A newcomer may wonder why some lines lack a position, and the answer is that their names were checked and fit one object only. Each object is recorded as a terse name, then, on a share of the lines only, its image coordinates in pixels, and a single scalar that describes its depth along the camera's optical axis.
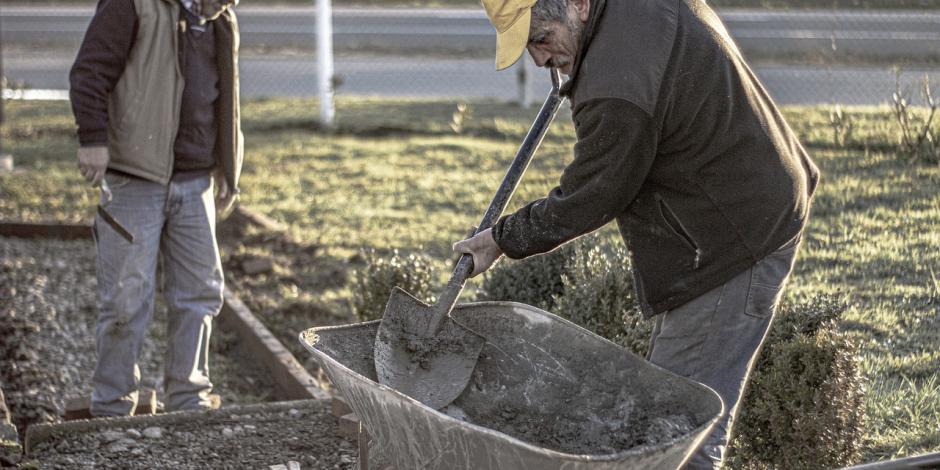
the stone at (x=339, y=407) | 4.38
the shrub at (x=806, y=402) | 3.47
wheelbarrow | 2.57
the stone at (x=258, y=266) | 6.88
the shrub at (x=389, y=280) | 5.02
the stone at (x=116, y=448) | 4.09
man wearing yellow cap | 2.75
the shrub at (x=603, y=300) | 4.21
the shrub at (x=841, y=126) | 7.24
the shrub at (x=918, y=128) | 6.14
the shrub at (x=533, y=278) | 4.73
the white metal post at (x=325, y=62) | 10.89
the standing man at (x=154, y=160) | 4.30
